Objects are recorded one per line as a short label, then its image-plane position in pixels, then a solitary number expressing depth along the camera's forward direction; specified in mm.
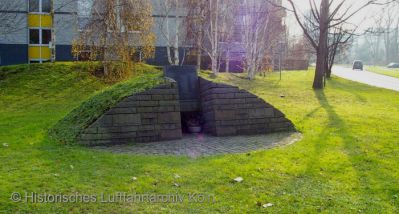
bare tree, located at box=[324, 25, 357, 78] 31053
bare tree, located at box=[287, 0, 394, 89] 19500
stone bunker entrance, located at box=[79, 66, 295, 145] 7492
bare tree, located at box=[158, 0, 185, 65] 23009
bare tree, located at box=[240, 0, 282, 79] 25062
